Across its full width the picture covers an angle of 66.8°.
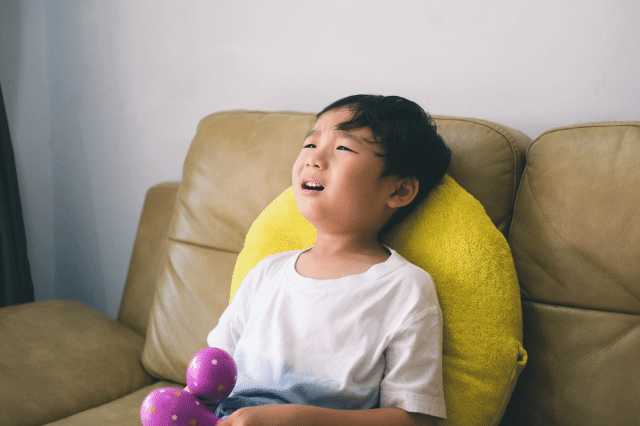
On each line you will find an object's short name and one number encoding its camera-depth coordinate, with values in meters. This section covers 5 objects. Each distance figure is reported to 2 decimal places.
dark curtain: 1.79
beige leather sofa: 0.84
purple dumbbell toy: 0.65
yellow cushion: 0.79
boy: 0.72
